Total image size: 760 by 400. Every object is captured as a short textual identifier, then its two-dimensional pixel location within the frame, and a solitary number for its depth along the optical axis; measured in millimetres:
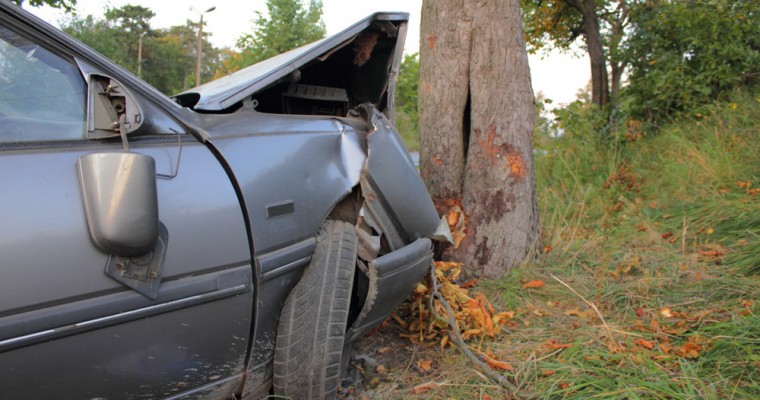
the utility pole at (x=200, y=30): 25266
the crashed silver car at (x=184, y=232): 1614
